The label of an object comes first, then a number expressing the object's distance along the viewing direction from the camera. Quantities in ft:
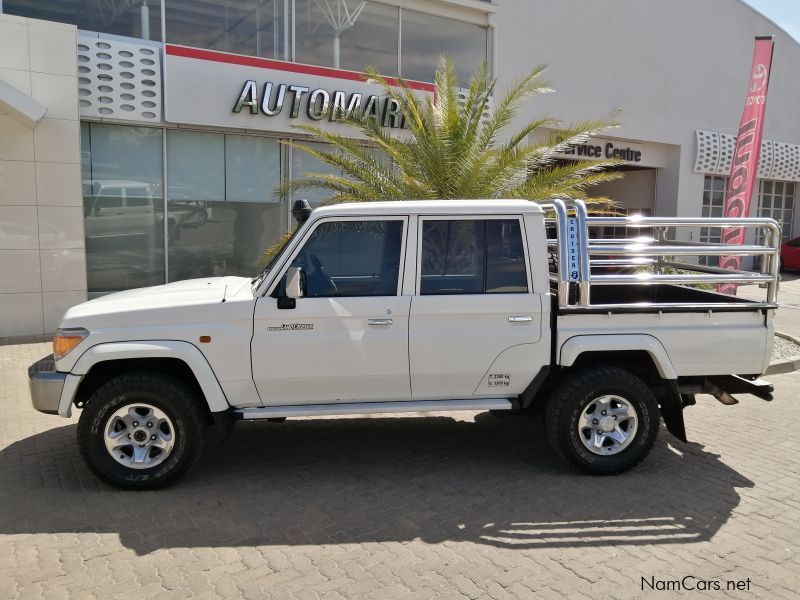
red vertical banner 40.22
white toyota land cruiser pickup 15.28
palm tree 31.14
